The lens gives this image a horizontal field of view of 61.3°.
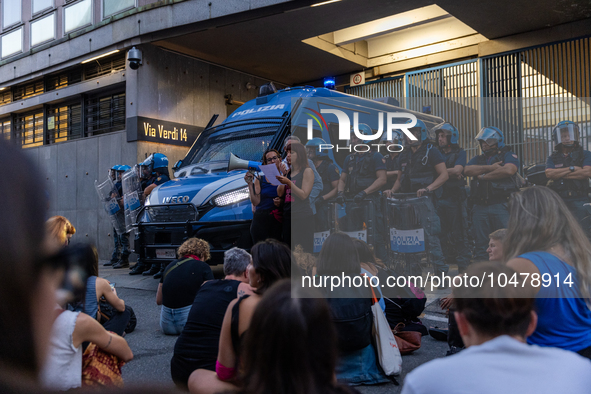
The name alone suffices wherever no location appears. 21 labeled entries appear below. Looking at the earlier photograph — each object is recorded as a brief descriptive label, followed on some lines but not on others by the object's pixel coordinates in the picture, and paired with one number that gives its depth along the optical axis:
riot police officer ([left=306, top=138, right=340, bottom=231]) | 5.35
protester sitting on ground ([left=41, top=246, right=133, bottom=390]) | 2.02
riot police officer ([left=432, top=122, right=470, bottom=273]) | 4.98
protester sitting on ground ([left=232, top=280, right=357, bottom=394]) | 1.46
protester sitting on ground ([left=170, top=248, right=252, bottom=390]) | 3.54
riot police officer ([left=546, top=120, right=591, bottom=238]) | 4.63
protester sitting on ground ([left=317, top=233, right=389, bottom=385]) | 3.93
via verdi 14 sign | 12.26
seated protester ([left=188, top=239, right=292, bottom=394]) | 2.88
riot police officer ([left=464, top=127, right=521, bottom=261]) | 4.83
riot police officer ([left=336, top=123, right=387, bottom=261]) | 5.07
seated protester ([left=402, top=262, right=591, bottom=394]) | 1.56
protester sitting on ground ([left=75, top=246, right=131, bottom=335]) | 4.14
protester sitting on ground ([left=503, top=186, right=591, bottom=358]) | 2.42
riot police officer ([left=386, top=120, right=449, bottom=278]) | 5.04
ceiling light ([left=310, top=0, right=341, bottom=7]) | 10.27
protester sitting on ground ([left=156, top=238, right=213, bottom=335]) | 5.16
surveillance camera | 12.08
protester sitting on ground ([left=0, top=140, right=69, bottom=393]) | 0.52
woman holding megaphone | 6.38
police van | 7.02
